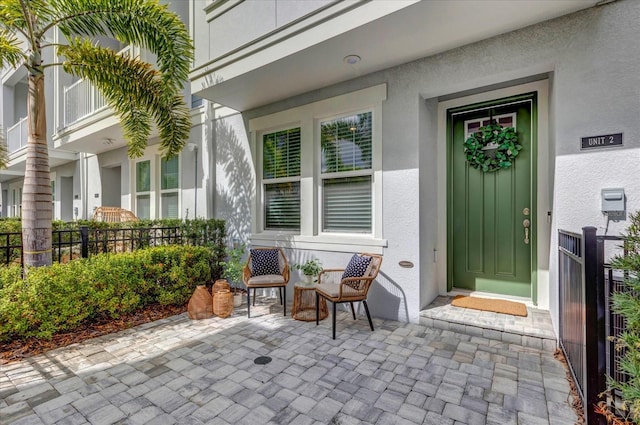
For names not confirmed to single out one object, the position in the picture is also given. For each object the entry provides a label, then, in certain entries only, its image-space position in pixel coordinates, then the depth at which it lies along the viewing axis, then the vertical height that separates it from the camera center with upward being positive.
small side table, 4.22 -1.34
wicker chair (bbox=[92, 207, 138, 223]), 7.40 -0.04
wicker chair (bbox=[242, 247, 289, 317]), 4.21 -0.95
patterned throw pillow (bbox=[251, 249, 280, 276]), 4.65 -0.78
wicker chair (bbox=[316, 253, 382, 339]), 3.58 -0.97
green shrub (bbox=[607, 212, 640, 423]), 1.70 -0.63
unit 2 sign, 2.80 +0.65
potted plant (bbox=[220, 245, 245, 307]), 4.91 -0.94
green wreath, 4.09 +0.89
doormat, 3.78 -1.26
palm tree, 3.66 +2.13
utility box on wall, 2.76 +0.08
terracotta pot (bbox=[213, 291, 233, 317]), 4.34 -1.33
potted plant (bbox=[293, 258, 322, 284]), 4.25 -0.84
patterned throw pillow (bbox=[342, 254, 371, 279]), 3.90 -0.72
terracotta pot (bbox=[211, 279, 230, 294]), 4.51 -1.12
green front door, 4.01 -0.01
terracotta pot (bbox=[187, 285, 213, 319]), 4.32 -1.34
